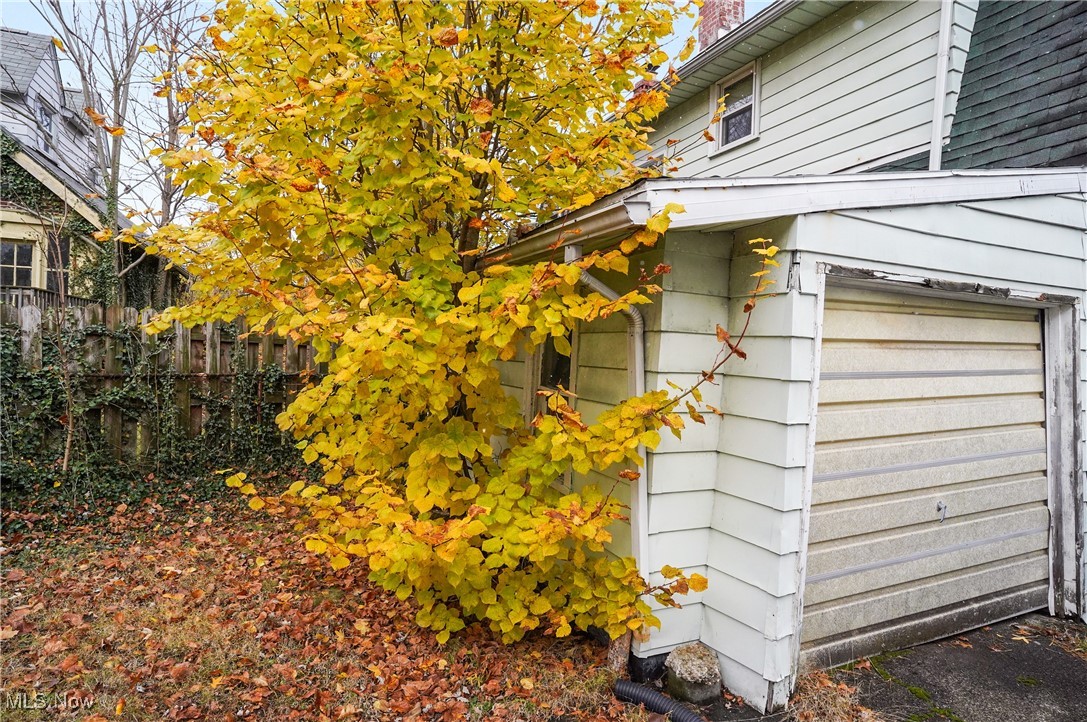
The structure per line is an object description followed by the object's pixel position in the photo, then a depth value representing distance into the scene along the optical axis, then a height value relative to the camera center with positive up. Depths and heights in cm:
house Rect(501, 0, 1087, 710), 280 -1
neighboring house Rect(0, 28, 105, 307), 926 +238
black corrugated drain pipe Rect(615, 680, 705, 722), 269 -161
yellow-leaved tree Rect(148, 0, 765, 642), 260 +59
